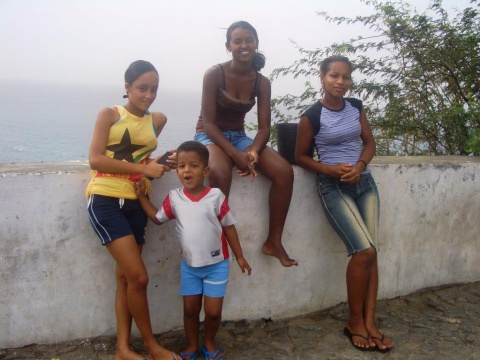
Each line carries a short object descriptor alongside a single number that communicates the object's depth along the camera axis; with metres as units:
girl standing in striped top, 3.09
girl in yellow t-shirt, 2.66
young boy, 2.74
